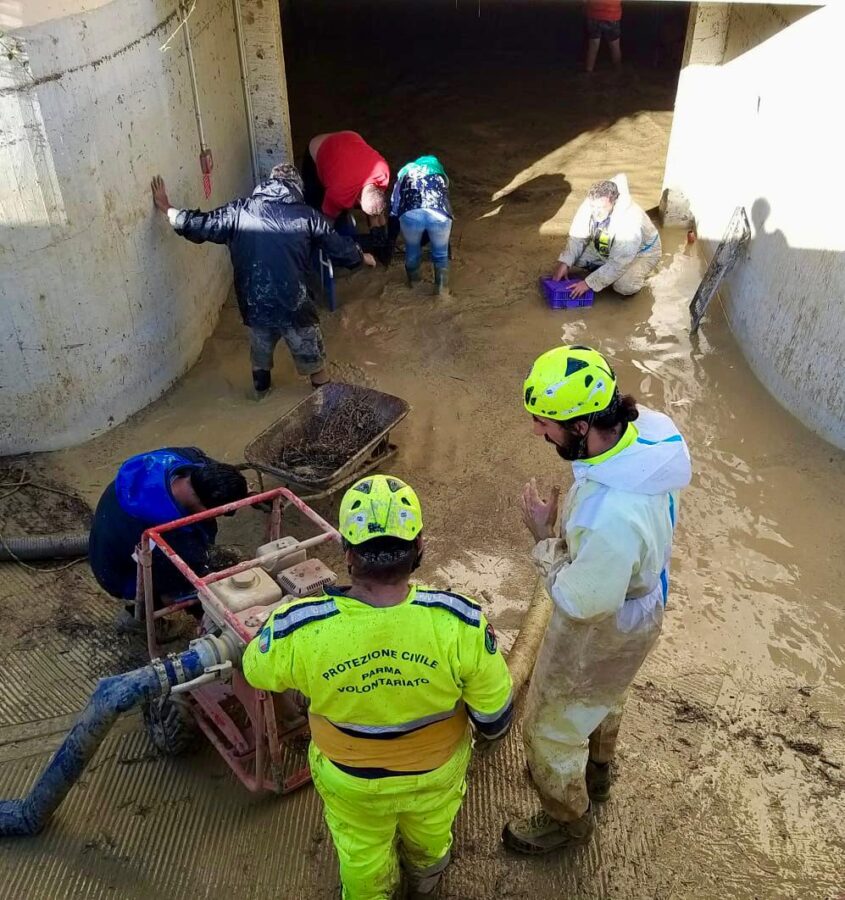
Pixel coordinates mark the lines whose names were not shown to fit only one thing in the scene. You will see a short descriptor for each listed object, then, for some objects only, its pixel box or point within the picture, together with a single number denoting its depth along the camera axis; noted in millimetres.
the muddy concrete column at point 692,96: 8234
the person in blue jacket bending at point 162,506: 3955
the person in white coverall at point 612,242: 7531
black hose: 4973
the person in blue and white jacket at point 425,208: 7793
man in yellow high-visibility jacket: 2422
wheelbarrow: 5203
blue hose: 3100
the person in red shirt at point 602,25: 11859
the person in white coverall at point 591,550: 2756
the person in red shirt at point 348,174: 7777
